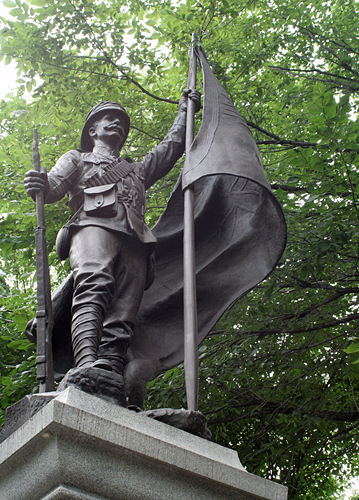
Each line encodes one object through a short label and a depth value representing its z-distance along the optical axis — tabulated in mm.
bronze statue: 3512
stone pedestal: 2236
